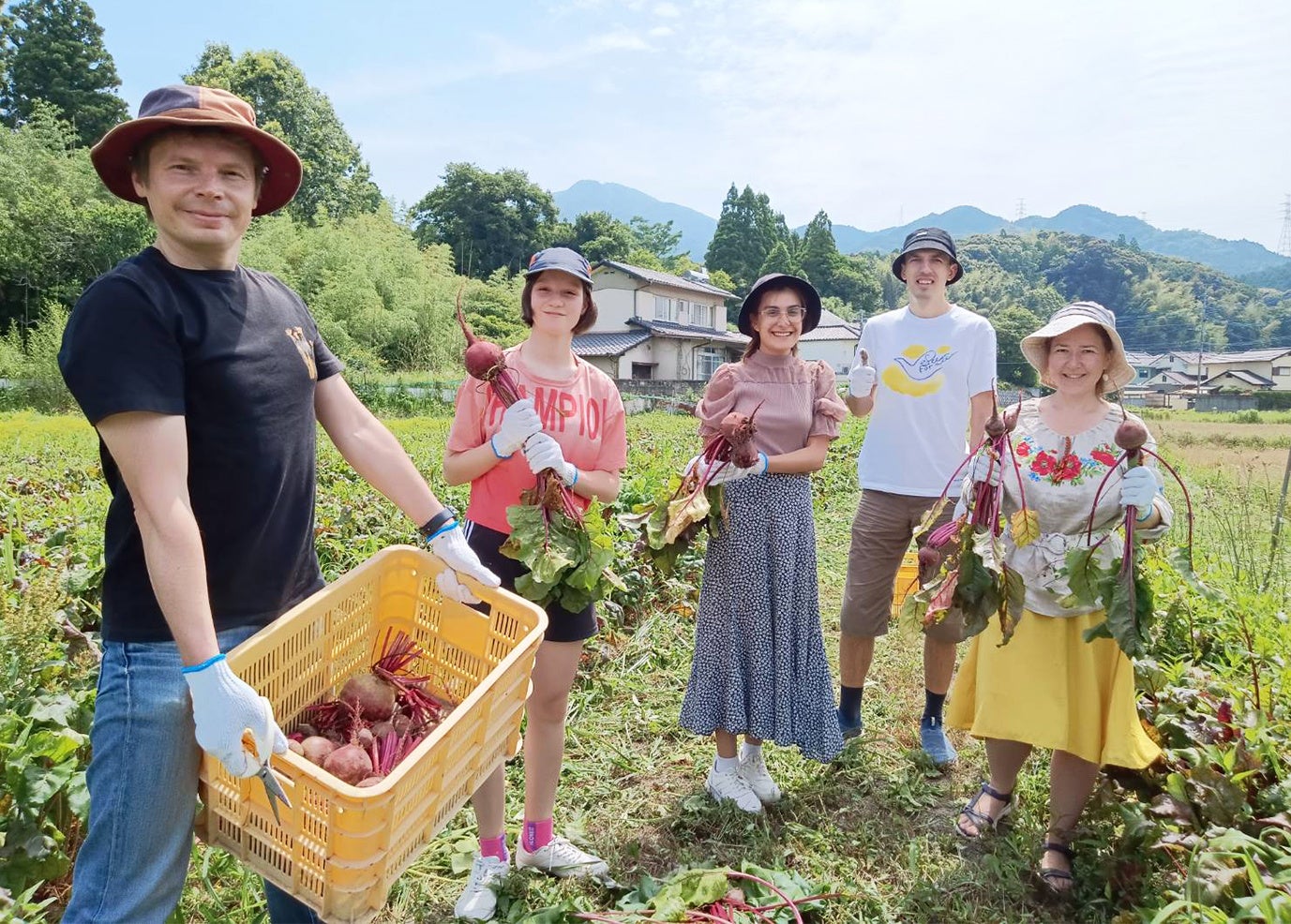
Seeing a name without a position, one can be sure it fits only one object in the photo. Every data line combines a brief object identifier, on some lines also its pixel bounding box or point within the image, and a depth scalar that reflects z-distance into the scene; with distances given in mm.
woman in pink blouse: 2924
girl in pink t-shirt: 2318
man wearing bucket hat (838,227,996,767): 3279
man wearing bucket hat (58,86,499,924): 1318
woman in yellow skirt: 2428
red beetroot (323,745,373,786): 1546
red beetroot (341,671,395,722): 1792
